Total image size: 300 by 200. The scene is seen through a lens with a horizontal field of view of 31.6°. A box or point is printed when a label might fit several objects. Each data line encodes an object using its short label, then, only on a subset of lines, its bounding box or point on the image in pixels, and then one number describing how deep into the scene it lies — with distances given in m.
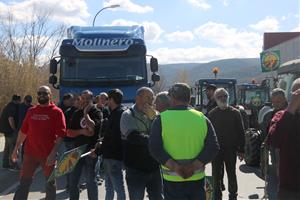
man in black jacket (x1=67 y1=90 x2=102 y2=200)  7.56
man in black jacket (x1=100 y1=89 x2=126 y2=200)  6.80
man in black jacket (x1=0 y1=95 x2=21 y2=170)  12.70
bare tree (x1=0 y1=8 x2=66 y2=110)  30.39
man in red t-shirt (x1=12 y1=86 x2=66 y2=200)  7.25
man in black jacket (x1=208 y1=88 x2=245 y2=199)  7.98
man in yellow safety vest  5.01
